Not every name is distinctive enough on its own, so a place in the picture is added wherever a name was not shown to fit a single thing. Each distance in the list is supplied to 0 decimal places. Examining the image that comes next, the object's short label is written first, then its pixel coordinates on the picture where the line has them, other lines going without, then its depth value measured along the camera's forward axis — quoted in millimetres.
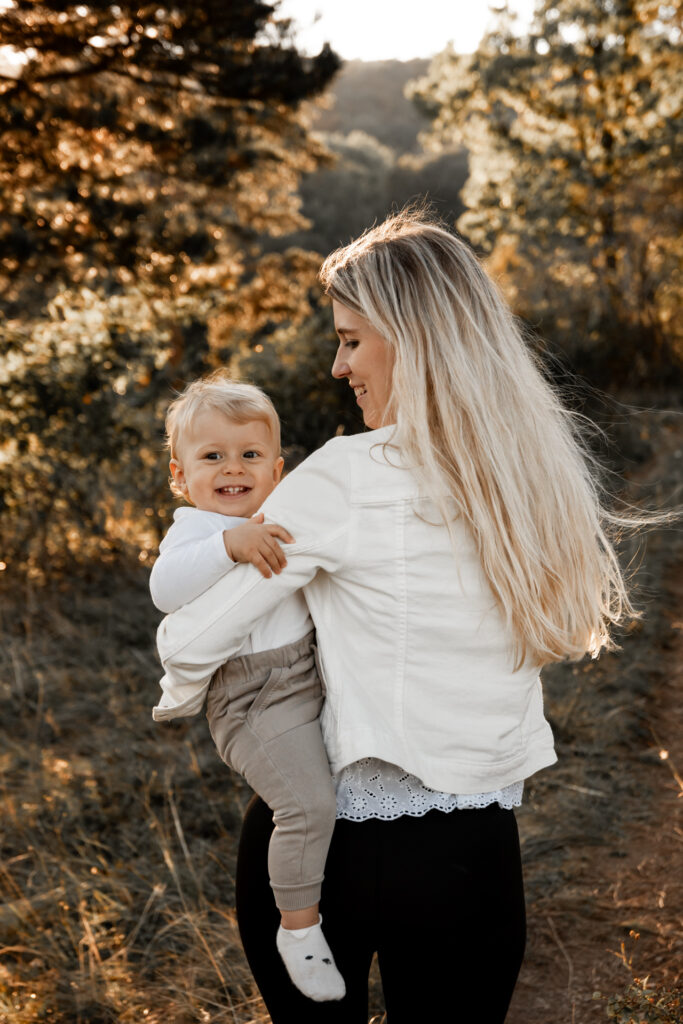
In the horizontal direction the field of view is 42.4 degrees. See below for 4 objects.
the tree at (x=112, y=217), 6195
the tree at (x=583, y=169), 12609
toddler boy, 1435
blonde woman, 1396
